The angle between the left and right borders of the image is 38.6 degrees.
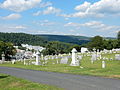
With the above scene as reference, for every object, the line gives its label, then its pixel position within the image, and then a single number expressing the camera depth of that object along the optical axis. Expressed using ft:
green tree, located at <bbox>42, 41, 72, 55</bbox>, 262.04
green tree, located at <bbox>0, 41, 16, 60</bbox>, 232.87
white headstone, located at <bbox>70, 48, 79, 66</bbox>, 70.09
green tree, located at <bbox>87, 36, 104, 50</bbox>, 251.97
